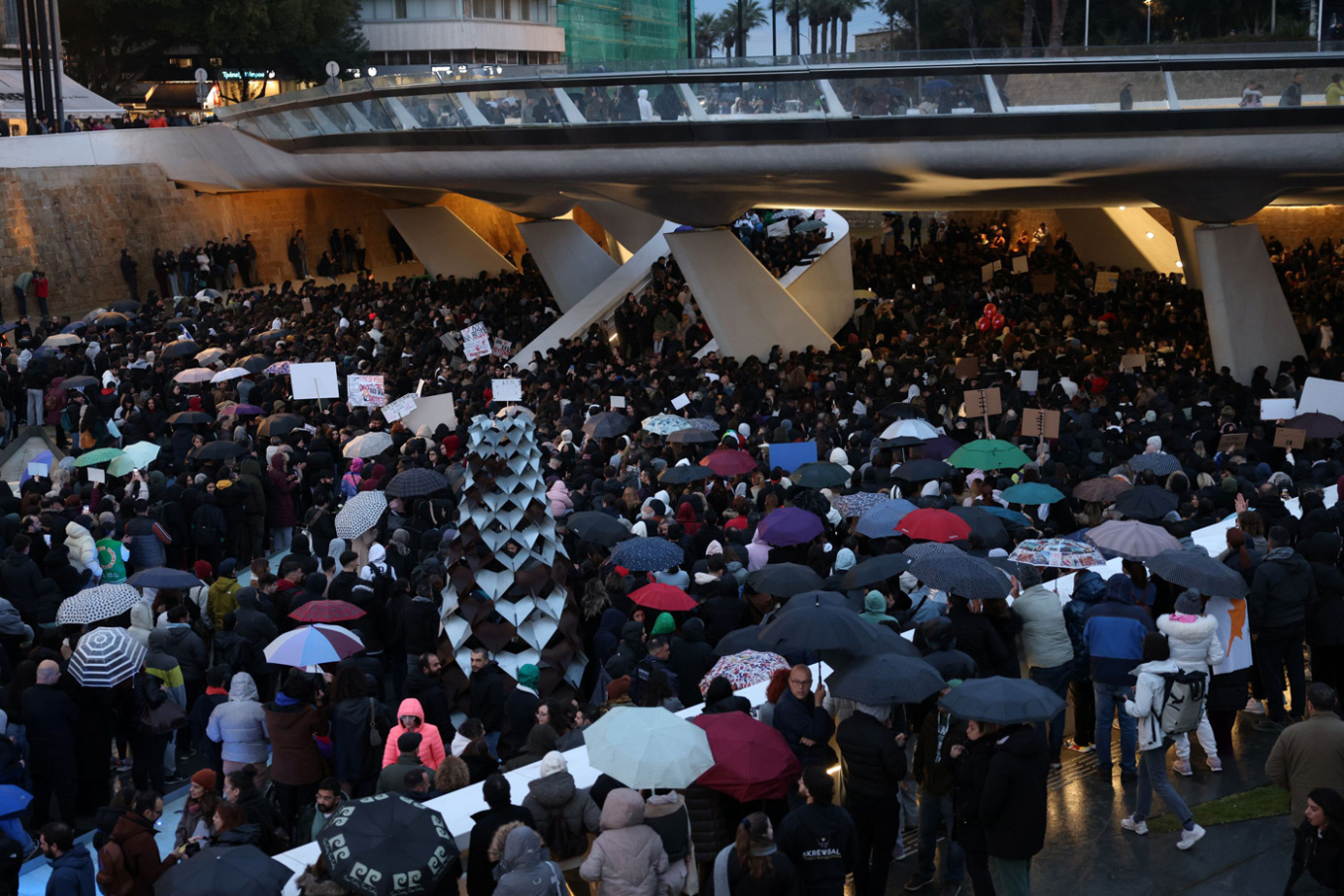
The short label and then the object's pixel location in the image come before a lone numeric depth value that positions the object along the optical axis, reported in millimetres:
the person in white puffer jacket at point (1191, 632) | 8219
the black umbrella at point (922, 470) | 13734
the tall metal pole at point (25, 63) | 36875
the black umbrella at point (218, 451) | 15867
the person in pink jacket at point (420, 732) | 8125
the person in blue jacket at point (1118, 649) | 8633
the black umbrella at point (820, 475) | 13586
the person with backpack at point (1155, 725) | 8016
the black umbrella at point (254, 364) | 21969
